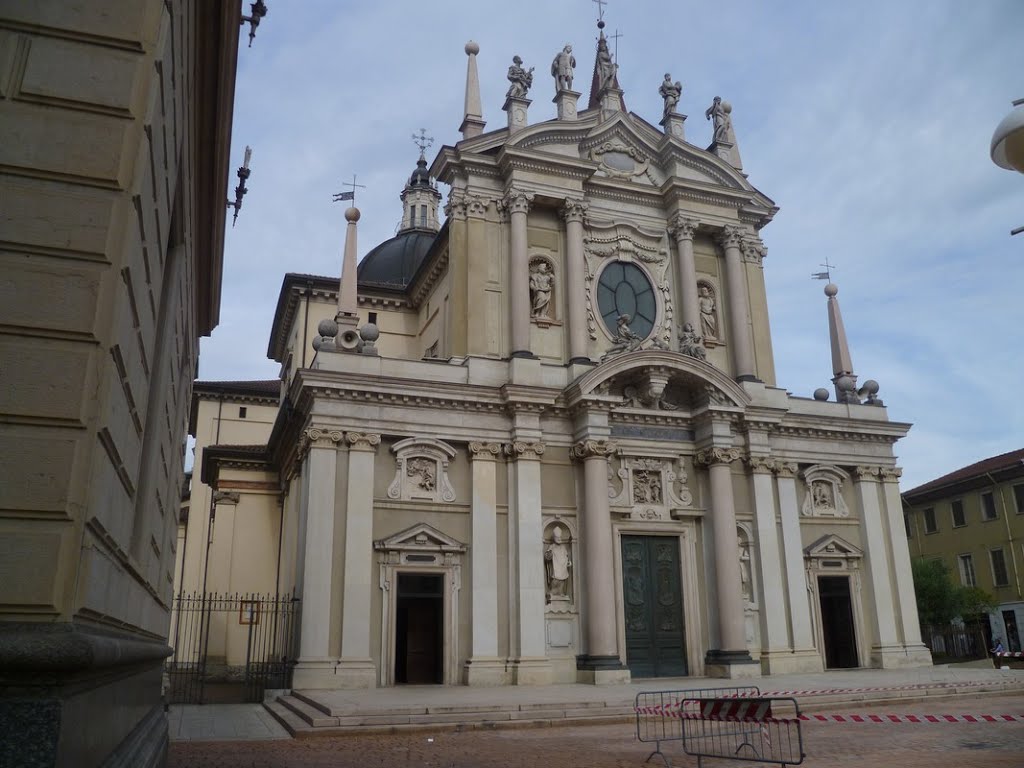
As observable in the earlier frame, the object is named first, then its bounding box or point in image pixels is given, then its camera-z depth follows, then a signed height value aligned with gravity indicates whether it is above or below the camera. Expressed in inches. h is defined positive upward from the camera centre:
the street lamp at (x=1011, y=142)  235.5 +129.9
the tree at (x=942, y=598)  1525.6 +51.5
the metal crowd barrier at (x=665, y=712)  523.6 -53.2
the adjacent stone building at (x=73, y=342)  125.2 +47.8
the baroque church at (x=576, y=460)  839.7 +184.4
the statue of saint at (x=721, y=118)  1144.0 +662.5
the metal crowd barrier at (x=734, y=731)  374.6 -58.1
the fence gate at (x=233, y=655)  821.9 -21.2
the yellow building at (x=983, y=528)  1610.5 +192.8
